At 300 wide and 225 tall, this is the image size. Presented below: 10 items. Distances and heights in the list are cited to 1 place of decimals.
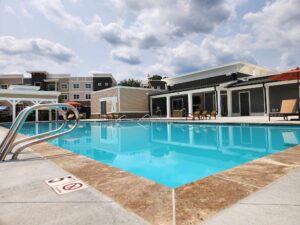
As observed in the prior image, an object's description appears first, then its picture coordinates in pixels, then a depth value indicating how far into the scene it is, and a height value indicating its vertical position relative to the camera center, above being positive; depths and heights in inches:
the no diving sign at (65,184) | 84.2 -31.2
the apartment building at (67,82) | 1467.8 +269.2
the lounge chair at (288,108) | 382.0 +10.4
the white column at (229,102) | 644.7 +40.8
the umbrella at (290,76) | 384.4 +75.2
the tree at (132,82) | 1867.6 +326.4
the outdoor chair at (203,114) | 570.7 +1.9
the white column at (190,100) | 707.1 +54.1
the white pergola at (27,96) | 888.9 +107.0
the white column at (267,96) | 528.4 +46.5
